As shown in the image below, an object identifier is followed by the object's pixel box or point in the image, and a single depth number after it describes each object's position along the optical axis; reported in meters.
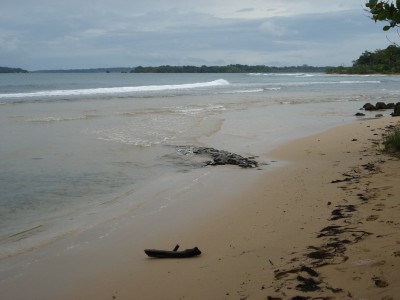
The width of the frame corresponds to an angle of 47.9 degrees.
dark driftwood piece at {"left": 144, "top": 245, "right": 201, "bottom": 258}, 4.54
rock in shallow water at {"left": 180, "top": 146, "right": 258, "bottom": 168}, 9.31
